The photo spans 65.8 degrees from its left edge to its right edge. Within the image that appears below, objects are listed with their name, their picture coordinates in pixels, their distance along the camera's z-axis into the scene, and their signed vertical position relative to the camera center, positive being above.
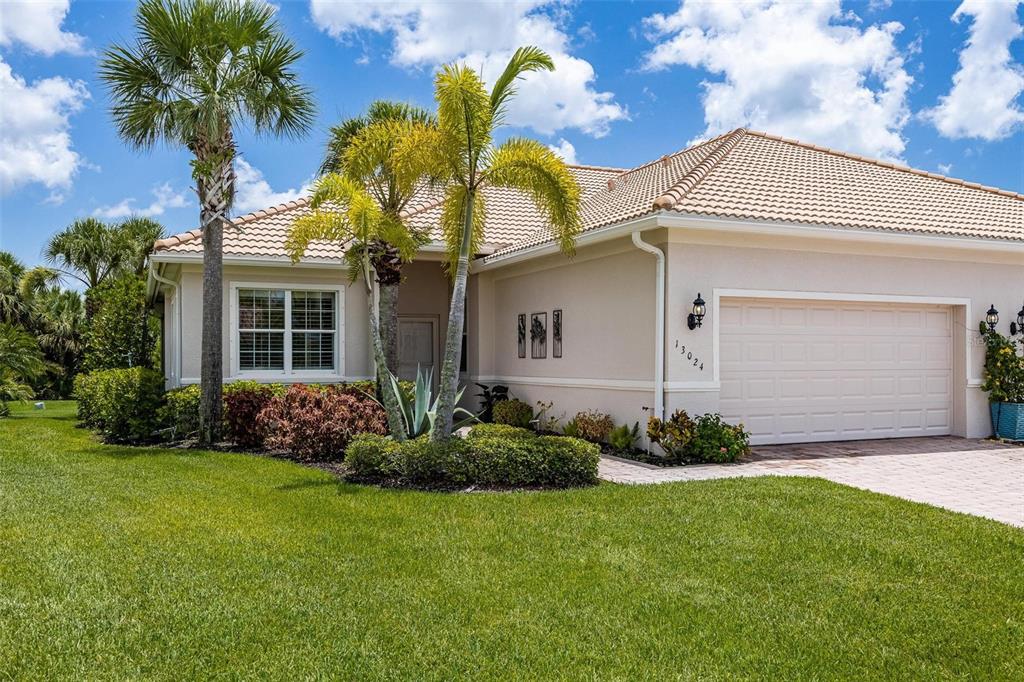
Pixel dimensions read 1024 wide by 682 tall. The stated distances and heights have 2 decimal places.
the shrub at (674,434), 10.79 -1.21
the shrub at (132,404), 13.63 -1.04
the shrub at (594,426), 12.46 -1.29
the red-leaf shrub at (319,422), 11.14 -1.12
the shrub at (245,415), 12.63 -1.14
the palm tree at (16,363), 19.12 -0.47
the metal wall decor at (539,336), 14.50 +0.17
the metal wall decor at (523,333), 15.30 +0.23
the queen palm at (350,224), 9.67 +1.53
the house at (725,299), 11.42 +0.77
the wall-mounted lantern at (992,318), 13.23 +0.46
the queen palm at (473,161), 9.01 +2.18
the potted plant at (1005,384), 12.97 -0.64
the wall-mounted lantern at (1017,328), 13.45 +0.30
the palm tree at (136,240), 29.42 +3.90
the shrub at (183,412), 13.24 -1.13
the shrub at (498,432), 9.81 -1.11
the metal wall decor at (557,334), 13.97 +0.19
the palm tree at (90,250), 29.31 +3.51
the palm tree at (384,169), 10.37 +2.43
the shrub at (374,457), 9.21 -1.33
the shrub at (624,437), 11.80 -1.39
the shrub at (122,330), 20.64 +0.37
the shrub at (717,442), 10.78 -1.32
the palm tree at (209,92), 12.19 +4.03
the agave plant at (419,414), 10.57 -0.93
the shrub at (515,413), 14.70 -1.28
